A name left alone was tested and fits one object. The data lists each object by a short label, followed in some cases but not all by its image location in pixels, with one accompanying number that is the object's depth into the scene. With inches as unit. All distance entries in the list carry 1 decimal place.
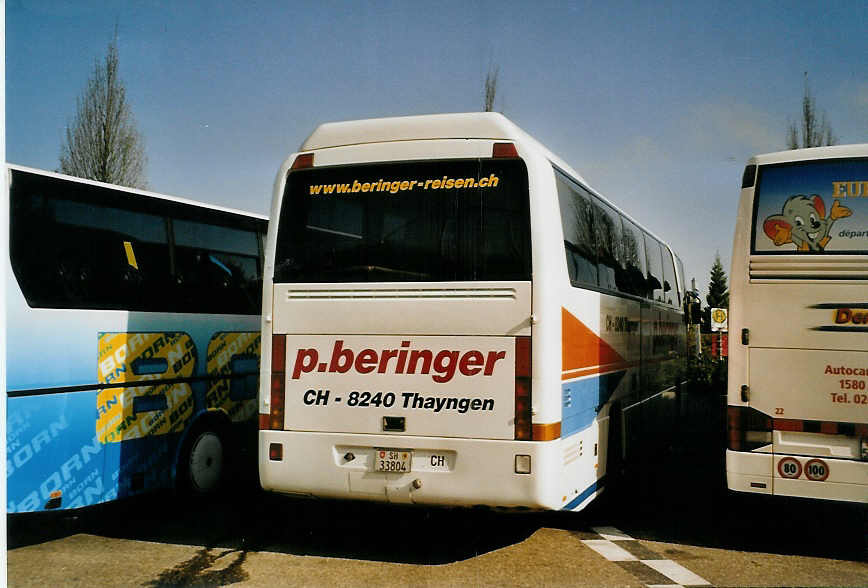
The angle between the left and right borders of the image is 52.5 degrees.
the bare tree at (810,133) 887.7
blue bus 278.8
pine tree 3568.9
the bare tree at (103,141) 860.6
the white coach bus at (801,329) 291.7
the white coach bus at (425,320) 266.2
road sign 819.5
